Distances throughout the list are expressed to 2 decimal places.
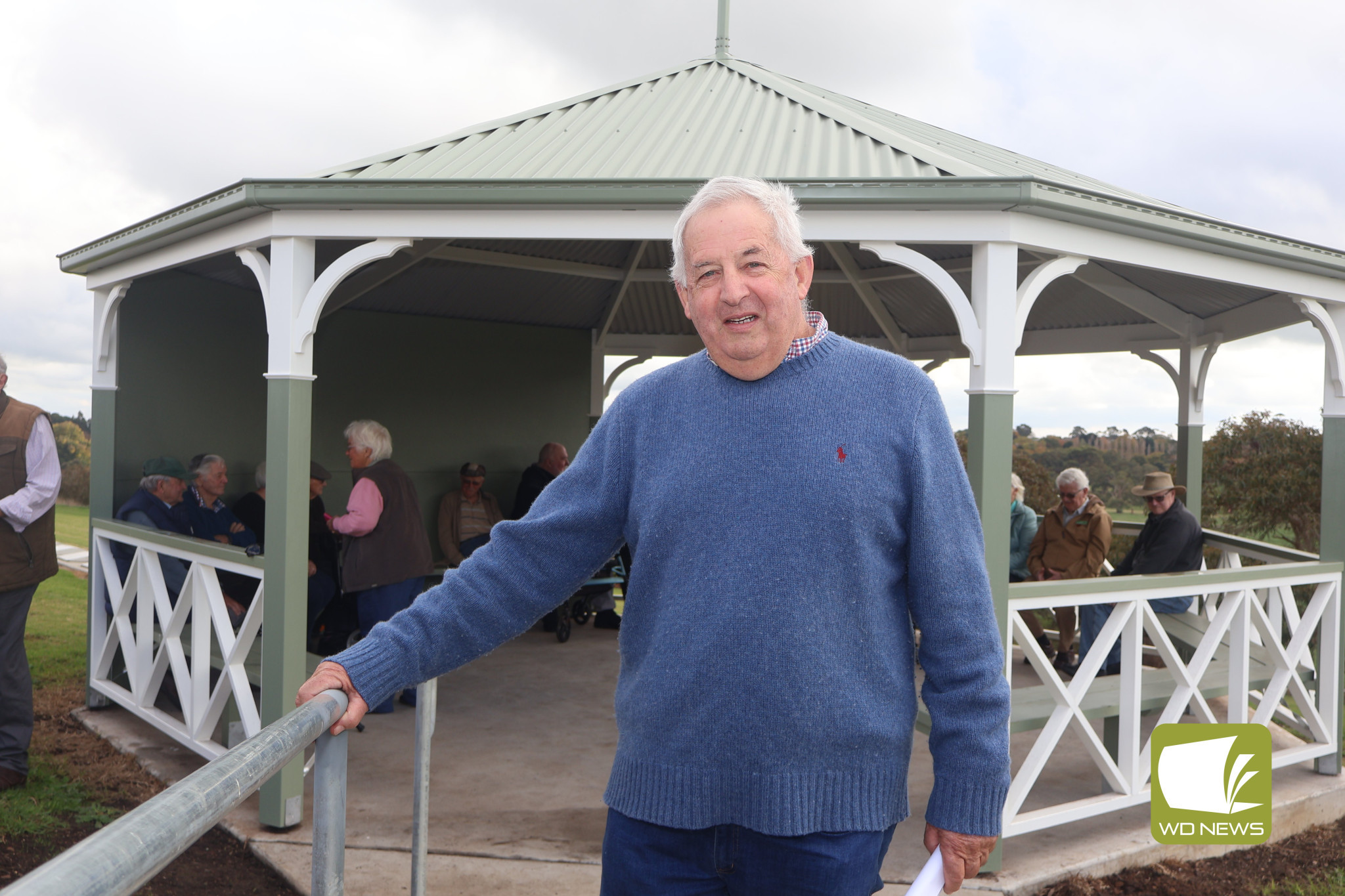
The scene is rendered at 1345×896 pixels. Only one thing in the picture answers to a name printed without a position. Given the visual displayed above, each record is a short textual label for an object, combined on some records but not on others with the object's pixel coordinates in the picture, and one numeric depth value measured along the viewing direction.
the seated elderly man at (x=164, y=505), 5.88
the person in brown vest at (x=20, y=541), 4.90
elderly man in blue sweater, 1.72
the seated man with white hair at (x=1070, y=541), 7.71
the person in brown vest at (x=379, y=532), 6.12
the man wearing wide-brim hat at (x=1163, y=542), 6.72
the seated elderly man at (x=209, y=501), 6.38
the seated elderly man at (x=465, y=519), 9.02
